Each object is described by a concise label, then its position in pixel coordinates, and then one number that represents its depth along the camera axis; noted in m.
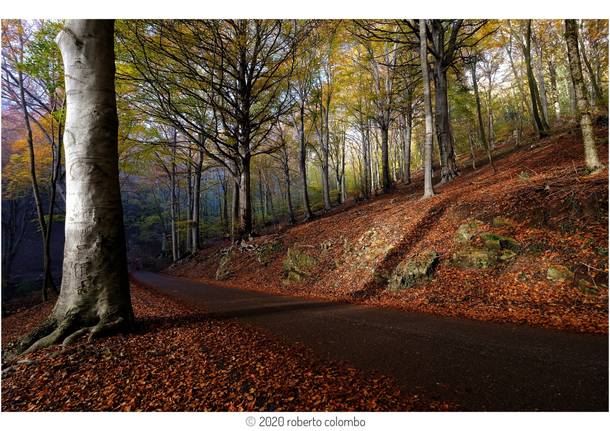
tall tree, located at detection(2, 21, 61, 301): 9.52
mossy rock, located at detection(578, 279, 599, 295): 4.12
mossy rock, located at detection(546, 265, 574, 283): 4.52
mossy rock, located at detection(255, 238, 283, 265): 11.35
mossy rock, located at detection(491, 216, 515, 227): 5.95
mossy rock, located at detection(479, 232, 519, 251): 5.50
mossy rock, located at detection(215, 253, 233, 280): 12.07
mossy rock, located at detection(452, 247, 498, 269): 5.56
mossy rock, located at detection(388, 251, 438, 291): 6.05
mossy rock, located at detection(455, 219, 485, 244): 6.24
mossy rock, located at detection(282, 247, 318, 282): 9.16
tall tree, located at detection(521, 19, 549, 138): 14.11
